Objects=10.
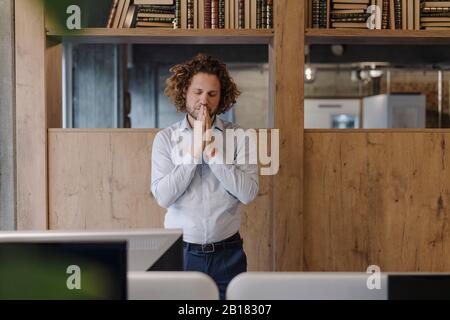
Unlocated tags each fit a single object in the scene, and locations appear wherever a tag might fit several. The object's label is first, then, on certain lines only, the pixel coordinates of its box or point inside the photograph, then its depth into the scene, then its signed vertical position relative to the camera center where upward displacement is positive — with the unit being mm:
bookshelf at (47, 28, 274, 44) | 3623 +603
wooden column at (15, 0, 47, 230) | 3623 +153
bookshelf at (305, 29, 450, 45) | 3645 +596
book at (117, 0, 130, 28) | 3676 +727
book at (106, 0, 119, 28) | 3676 +736
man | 2793 -145
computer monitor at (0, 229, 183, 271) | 1462 -253
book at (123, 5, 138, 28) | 3688 +711
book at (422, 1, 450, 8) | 3736 +781
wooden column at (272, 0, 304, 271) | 3625 +254
